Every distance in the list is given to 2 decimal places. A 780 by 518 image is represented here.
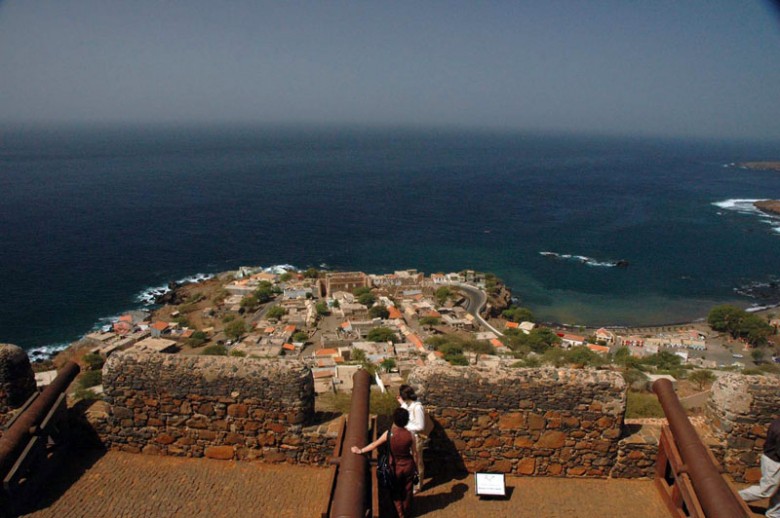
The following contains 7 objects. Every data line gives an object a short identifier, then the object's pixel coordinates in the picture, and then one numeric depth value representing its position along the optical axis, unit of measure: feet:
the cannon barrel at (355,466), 13.88
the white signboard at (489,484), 19.98
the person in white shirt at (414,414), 19.04
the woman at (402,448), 18.04
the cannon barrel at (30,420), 18.39
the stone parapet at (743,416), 20.18
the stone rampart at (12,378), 21.31
